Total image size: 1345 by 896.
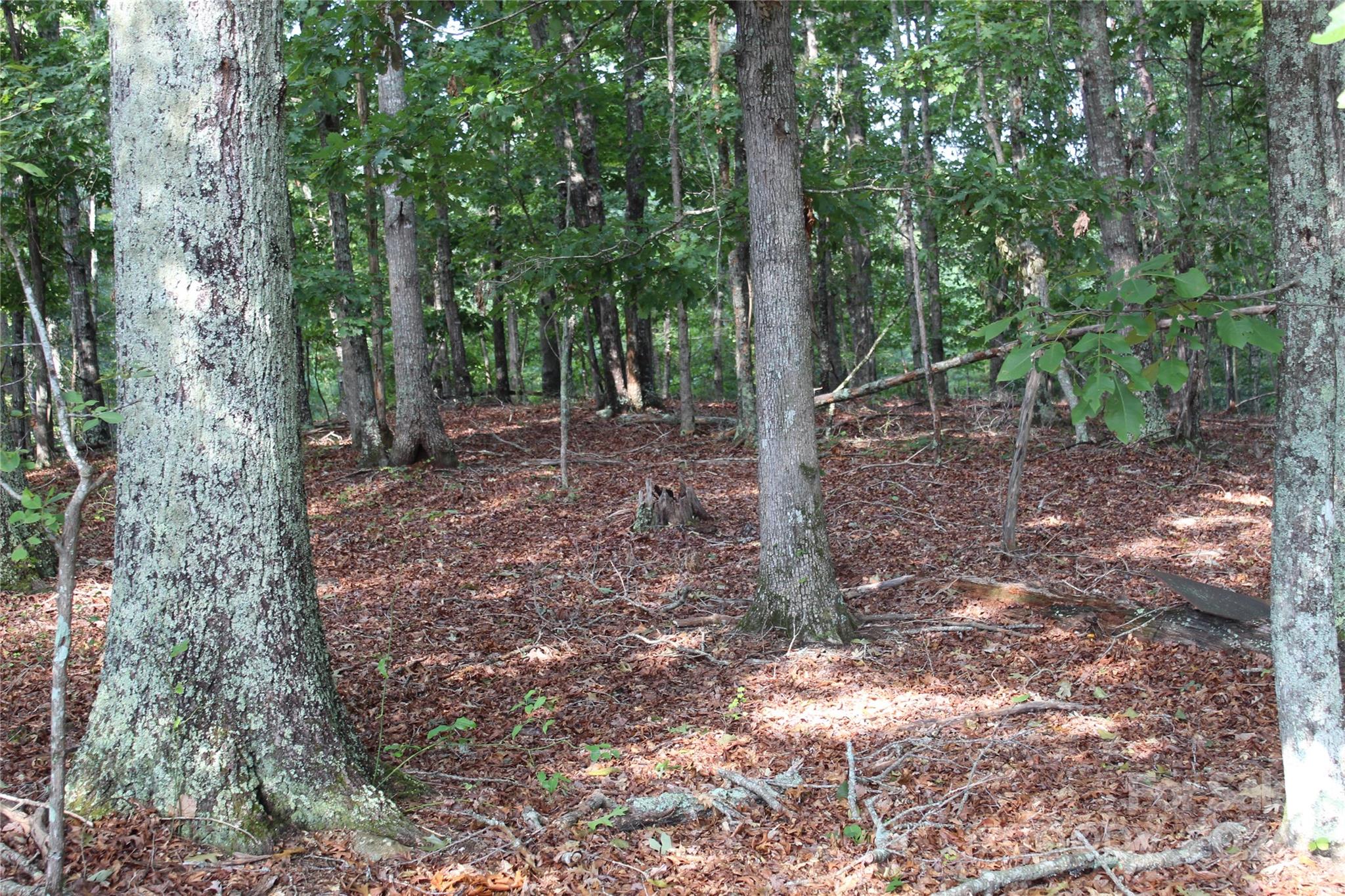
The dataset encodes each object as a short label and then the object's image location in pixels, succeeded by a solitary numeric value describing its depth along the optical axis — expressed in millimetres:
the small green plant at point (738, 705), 5109
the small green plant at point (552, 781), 4215
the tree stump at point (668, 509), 8969
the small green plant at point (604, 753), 4578
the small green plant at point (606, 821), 3871
